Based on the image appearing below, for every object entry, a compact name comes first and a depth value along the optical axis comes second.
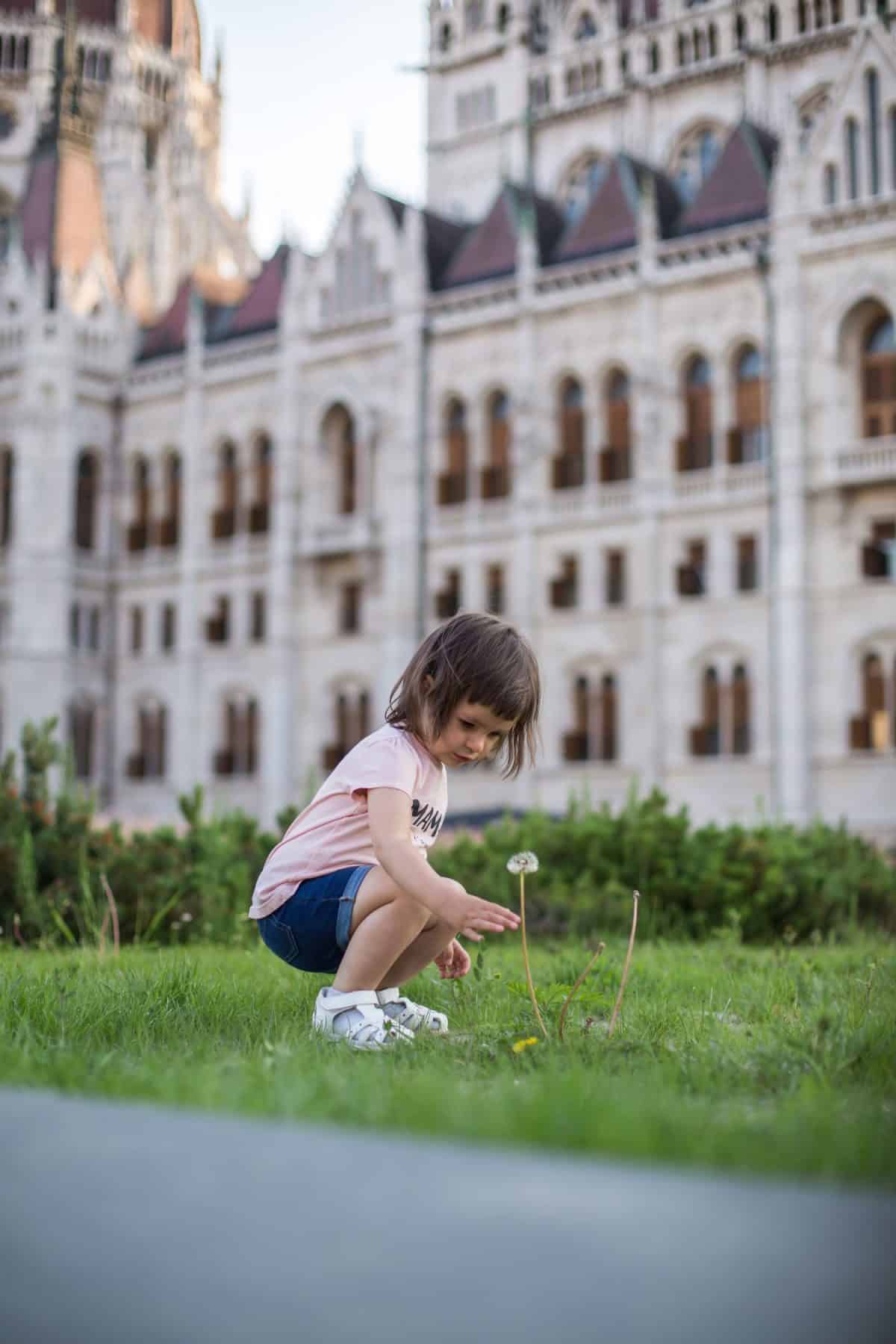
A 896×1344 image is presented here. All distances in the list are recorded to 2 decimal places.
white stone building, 29.12
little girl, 4.12
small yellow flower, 3.73
